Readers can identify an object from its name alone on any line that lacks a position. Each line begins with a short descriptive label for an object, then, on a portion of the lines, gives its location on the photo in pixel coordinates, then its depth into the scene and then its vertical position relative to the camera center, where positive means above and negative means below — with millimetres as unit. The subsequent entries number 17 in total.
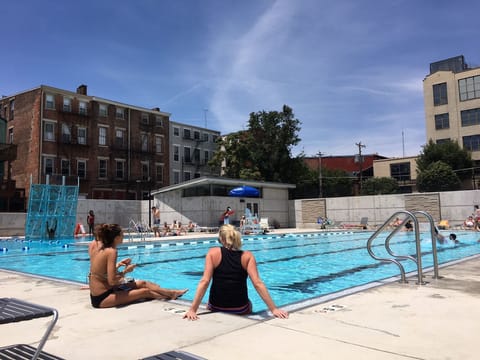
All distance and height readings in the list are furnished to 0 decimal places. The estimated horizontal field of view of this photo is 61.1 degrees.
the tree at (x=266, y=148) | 48406 +8052
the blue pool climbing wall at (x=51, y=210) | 20859 +552
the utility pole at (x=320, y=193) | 36459 +1809
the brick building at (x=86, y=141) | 38500 +8067
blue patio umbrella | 28359 +1717
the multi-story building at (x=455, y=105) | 47531 +12686
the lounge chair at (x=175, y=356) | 2918 -1013
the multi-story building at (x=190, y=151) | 50719 +8500
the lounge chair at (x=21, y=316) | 2750 -655
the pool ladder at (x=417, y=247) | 6789 -633
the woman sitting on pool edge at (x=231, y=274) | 4559 -649
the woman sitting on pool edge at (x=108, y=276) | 5188 -743
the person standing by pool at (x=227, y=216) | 24205 +7
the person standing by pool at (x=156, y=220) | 22312 -123
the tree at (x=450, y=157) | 43500 +5781
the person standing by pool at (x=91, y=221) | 23806 -88
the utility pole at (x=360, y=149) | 58809 +9179
